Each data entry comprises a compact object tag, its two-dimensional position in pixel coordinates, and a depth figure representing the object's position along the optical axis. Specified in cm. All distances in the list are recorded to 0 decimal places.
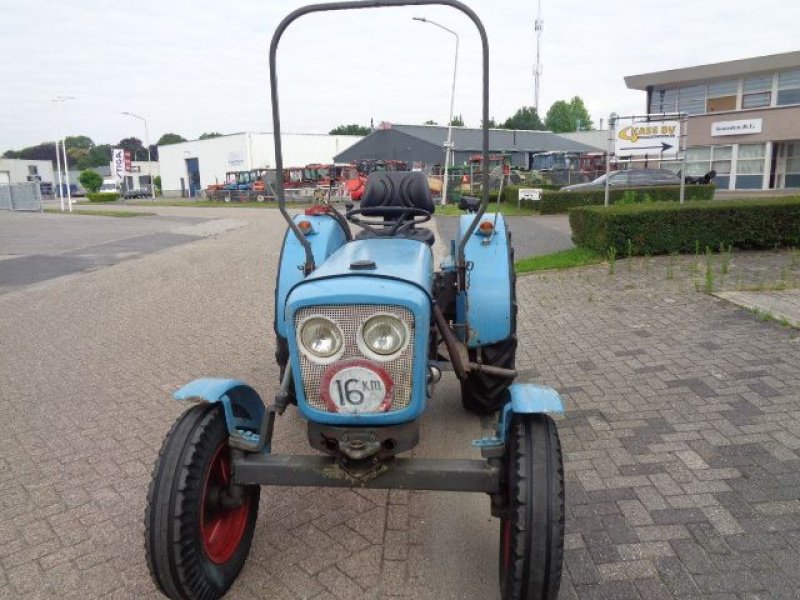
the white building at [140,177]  7018
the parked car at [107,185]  7891
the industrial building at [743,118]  3025
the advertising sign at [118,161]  4338
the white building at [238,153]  5031
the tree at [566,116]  9844
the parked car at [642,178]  2230
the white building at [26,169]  7512
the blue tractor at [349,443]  238
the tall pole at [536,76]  6666
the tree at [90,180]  6449
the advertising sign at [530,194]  1678
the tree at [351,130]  8427
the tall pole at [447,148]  2688
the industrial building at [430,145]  4162
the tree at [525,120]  8941
